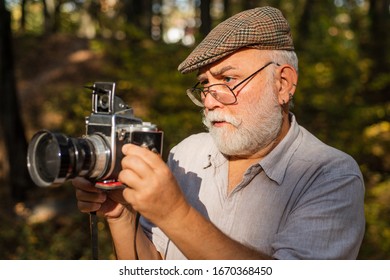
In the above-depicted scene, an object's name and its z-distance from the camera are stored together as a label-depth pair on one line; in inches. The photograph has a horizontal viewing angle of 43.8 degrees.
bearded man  66.4
